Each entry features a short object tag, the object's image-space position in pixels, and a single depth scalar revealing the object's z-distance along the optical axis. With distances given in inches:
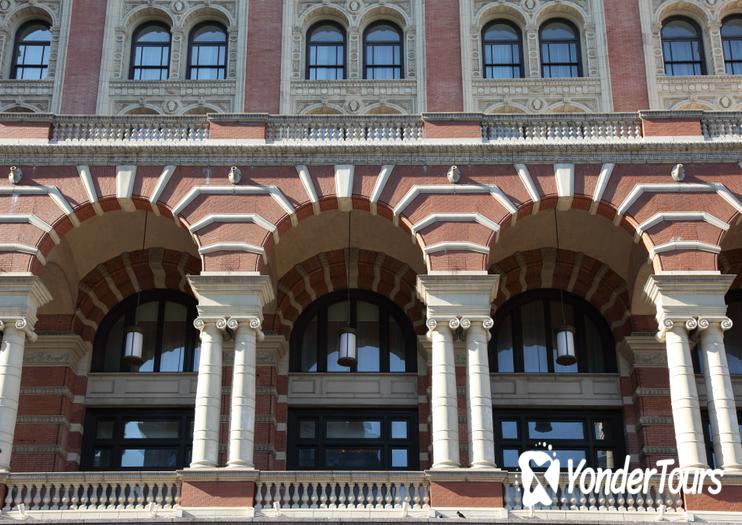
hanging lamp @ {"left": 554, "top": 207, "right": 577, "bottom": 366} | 1008.2
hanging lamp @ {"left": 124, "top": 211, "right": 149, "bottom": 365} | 1010.1
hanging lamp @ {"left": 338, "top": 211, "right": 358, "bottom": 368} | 1013.8
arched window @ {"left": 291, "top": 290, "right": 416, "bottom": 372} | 1158.3
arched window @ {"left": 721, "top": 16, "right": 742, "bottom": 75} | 1256.8
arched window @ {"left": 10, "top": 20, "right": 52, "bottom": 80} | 1270.9
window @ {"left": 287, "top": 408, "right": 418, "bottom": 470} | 1119.0
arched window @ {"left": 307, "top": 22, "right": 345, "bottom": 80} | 1269.7
